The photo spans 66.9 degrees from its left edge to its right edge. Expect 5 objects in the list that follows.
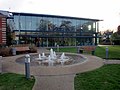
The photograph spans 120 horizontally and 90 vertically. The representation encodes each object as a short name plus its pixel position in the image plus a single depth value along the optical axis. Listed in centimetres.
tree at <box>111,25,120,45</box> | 2899
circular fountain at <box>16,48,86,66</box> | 767
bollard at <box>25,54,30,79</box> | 500
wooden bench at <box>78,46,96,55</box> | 1132
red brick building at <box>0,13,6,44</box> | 1392
